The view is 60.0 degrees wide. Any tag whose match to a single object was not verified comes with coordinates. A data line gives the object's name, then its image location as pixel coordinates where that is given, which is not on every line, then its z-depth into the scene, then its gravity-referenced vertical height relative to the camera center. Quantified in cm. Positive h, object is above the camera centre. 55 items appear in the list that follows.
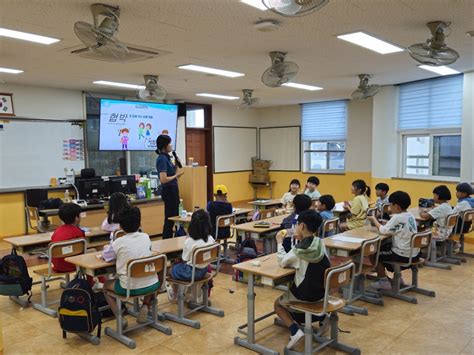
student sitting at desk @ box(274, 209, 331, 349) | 300 -85
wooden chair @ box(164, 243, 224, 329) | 359 -120
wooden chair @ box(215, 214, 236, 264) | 532 -92
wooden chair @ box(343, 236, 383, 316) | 386 -134
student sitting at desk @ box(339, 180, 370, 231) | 534 -70
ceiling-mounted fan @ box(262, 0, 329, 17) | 268 +97
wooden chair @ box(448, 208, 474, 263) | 566 -106
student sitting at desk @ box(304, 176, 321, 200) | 668 -59
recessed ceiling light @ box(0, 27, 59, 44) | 414 +123
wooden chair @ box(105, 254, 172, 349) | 317 -114
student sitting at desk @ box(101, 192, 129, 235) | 455 -66
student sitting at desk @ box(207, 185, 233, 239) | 546 -76
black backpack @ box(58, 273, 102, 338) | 325 -125
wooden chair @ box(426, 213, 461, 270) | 543 -143
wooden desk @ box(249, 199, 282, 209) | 670 -85
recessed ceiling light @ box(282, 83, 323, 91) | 809 +133
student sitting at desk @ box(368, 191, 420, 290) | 421 -81
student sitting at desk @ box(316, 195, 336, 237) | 529 -68
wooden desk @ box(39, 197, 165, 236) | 659 -105
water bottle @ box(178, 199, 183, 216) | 570 -82
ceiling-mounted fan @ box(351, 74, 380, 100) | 643 +96
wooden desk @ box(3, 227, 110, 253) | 420 -92
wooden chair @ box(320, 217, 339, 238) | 489 -91
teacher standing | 542 -36
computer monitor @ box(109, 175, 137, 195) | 709 -55
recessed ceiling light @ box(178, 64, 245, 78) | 604 +127
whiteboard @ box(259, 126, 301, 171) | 1156 +16
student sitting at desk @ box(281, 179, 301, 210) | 661 -68
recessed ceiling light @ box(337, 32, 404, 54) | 453 +129
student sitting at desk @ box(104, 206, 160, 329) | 328 -79
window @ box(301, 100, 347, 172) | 1060 +45
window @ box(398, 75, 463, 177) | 727 +49
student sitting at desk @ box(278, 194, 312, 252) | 373 -72
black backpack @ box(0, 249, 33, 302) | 402 -122
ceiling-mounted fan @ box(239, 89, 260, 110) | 786 +97
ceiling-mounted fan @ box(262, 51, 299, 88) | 482 +93
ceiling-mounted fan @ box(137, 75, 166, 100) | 630 +93
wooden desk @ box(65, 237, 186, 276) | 330 -90
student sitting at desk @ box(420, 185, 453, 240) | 547 -84
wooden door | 1060 +20
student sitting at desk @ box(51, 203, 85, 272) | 395 -76
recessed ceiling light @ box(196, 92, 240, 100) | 922 +129
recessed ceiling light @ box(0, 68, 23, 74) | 599 +122
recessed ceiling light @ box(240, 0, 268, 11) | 340 +125
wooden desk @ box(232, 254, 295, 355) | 304 -94
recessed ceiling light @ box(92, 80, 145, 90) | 729 +127
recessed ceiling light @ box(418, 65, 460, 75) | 655 +135
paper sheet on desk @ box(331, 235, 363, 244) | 406 -88
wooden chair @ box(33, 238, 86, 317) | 379 -95
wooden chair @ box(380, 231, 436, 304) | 418 -130
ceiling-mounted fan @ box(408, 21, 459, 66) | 388 +94
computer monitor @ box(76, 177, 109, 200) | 668 -58
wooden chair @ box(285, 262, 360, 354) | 288 -111
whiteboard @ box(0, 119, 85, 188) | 726 +4
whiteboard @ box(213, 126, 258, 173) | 1129 +13
